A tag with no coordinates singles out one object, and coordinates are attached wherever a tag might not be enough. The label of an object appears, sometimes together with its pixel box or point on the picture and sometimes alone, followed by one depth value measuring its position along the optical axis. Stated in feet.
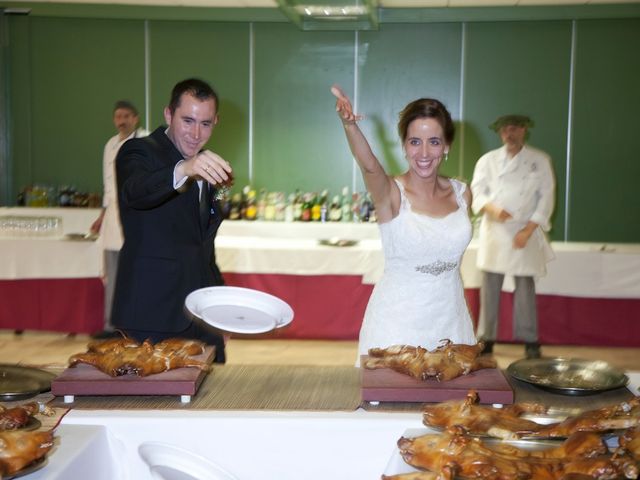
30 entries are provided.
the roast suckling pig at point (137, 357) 5.82
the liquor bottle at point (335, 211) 21.52
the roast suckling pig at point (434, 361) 5.76
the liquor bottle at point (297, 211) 21.54
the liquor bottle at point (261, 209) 21.71
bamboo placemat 5.67
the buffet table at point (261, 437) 5.36
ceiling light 15.84
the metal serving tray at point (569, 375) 5.96
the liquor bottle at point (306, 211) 21.53
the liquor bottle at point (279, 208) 21.58
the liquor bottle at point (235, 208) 21.61
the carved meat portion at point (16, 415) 4.83
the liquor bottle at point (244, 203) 21.75
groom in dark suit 7.59
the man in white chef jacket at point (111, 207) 17.49
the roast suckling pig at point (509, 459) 4.10
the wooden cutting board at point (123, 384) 5.71
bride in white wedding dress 8.07
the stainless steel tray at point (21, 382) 5.75
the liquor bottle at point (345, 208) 21.75
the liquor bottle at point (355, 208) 21.39
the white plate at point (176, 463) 4.49
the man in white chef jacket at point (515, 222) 16.70
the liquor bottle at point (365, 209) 21.24
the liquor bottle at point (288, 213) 21.50
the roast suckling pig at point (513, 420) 4.79
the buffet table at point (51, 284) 18.04
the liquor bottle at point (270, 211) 21.59
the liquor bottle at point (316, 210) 21.47
